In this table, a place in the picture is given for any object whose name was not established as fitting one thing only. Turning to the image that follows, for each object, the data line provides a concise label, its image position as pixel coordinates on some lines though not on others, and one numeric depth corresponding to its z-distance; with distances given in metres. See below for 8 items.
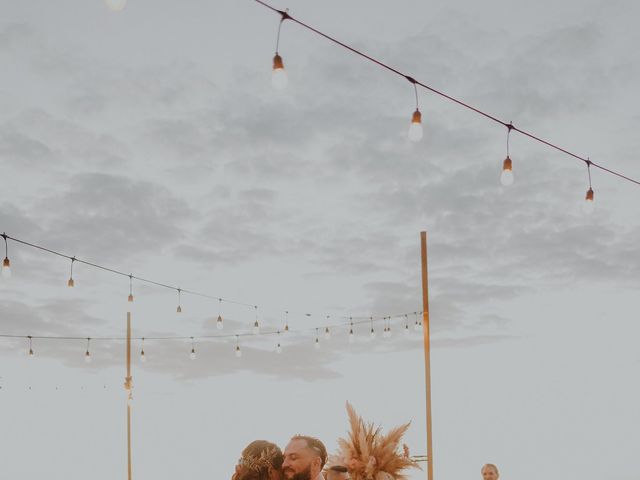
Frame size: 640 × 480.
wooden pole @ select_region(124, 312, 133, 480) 16.50
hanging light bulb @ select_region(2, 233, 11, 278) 9.18
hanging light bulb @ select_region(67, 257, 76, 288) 11.18
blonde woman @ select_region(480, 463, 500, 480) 9.98
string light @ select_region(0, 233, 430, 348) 10.59
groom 4.45
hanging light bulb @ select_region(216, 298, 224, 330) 15.39
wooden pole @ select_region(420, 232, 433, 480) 9.51
